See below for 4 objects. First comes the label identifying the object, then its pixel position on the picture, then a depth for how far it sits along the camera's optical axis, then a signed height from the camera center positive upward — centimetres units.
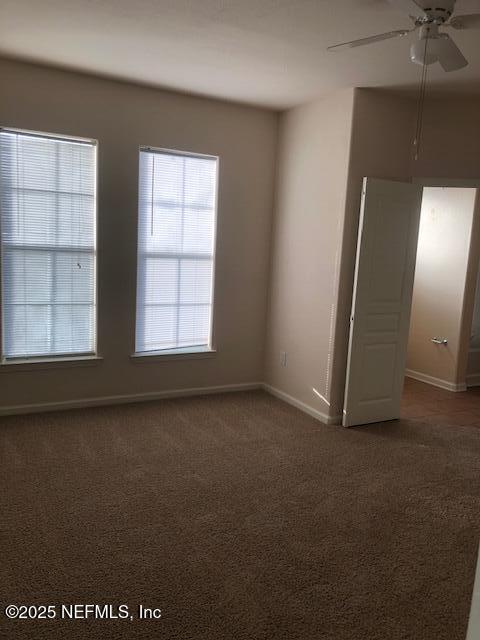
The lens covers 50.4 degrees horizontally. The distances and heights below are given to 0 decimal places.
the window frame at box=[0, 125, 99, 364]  401 -91
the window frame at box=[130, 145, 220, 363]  449 -81
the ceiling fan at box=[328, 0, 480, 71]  233 +108
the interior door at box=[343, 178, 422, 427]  415 -37
